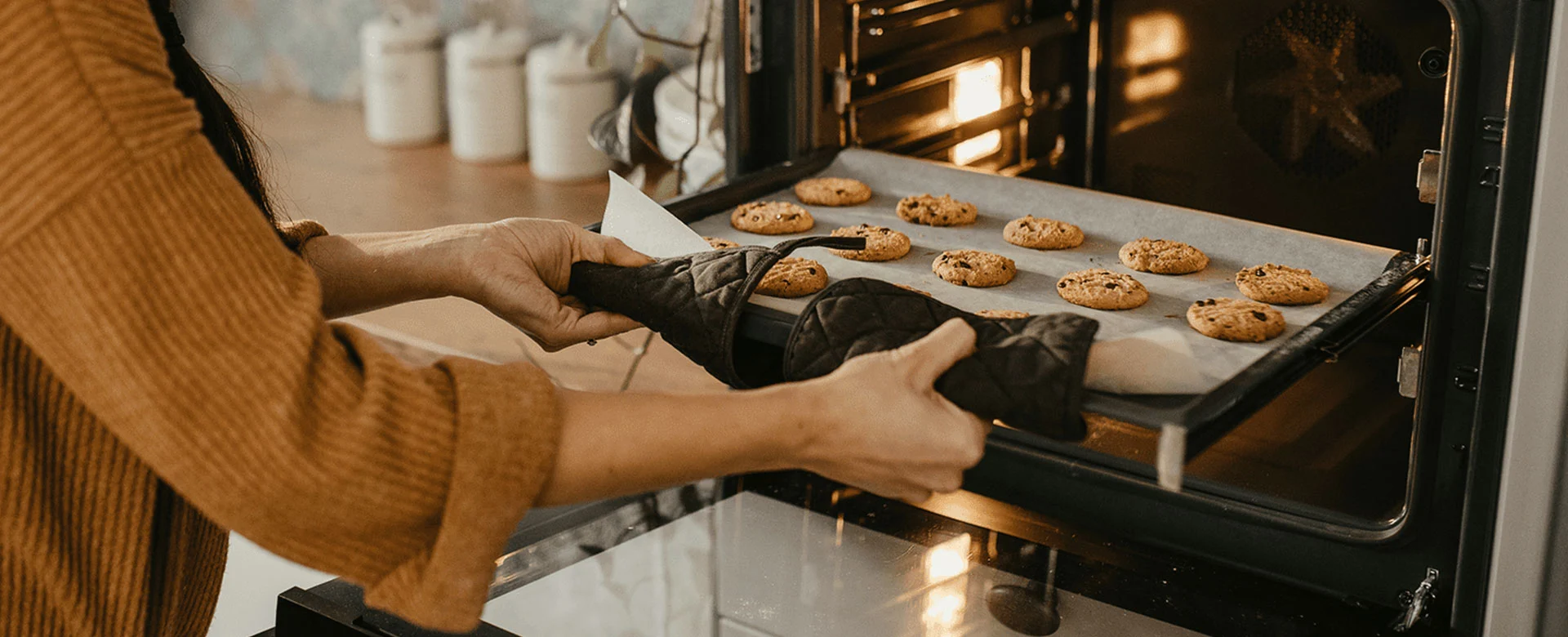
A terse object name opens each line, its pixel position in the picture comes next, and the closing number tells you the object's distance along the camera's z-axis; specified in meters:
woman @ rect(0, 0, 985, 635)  0.72
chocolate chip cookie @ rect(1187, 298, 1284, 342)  1.15
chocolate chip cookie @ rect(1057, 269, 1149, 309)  1.29
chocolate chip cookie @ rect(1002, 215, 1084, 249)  1.46
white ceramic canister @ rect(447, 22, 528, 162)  2.51
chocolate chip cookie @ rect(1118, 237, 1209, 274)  1.37
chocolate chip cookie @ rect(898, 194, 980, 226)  1.53
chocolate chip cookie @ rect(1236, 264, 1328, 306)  1.25
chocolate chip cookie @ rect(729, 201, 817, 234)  1.47
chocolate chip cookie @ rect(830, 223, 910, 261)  1.42
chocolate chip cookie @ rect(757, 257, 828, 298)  1.24
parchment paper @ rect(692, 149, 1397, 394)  1.25
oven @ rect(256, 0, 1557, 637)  1.12
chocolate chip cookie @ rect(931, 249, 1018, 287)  1.35
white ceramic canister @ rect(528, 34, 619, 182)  2.37
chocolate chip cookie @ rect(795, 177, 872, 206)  1.58
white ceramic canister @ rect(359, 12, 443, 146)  2.68
